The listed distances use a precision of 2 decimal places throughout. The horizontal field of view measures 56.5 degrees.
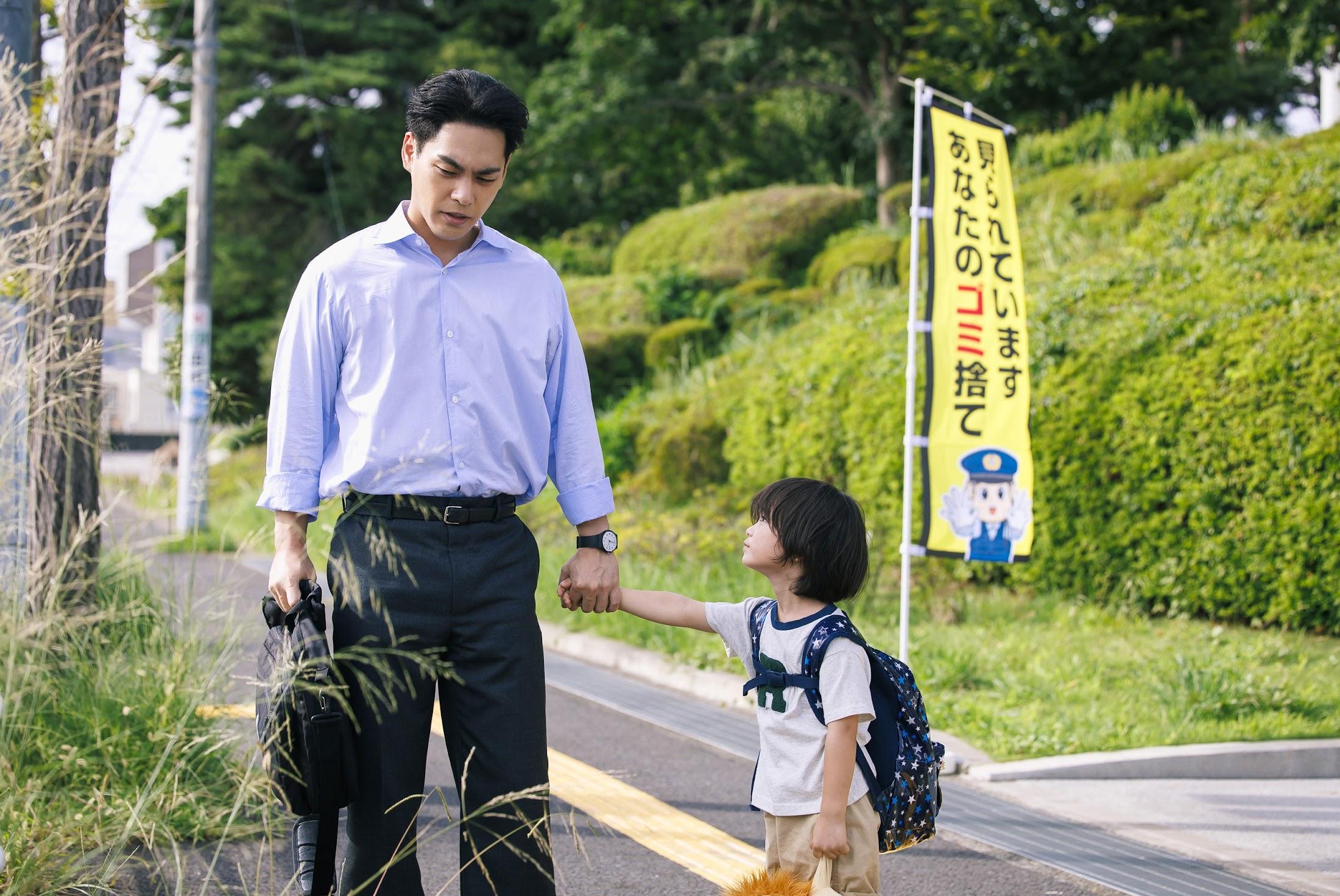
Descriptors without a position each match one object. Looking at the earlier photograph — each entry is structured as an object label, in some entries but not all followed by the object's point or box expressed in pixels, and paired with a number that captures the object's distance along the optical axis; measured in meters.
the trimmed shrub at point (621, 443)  13.17
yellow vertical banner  6.02
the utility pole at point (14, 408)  3.50
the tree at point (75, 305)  4.10
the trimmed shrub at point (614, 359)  15.34
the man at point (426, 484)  2.54
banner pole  5.90
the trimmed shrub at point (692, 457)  11.50
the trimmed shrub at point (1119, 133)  15.30
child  2.51
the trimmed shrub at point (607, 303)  16.34
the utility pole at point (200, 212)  12.34
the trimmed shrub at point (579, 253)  21.08
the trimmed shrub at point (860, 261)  14.69
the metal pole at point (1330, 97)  17.30
